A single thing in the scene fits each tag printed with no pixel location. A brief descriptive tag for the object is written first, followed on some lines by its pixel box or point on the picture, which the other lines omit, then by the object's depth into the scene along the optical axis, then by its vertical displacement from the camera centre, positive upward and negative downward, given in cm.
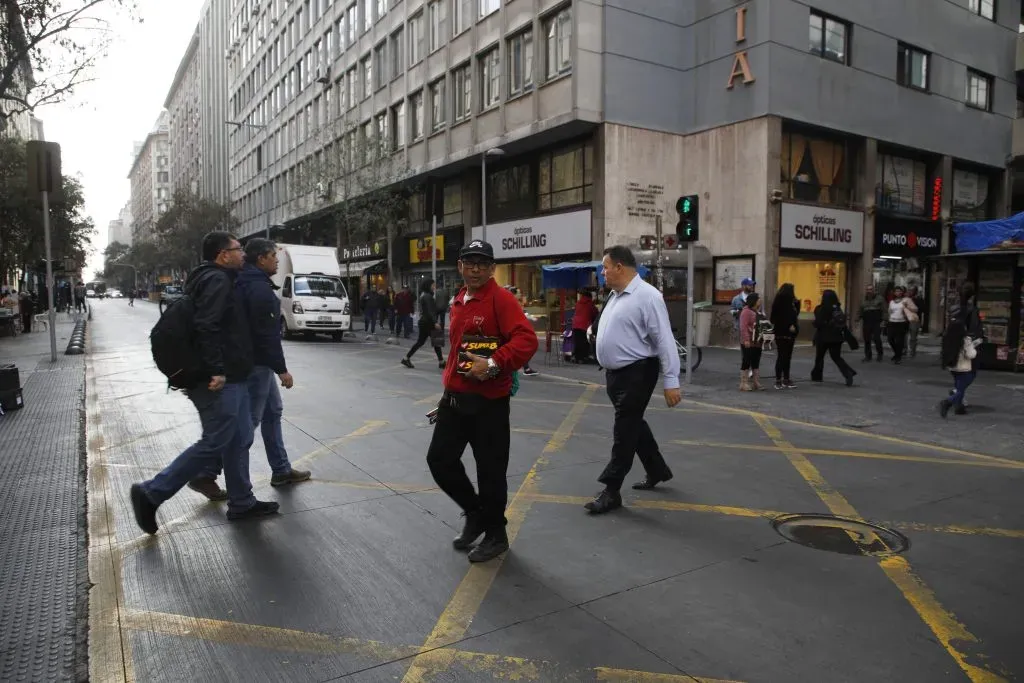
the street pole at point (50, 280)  1311 +25
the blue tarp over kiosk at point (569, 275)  1647 +38
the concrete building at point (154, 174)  11688 +2060
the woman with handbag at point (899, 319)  1547 -64
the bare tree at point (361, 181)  2798 +460
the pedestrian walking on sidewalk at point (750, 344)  1084 -85
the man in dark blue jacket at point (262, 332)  483 -28
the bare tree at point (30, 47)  1334 +499
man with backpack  422 -47
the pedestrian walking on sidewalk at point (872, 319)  1598 -67
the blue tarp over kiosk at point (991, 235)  1287 +104
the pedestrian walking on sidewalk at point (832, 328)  1156 -63
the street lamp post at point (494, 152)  2205 +441
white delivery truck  2089 -7
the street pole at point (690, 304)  1186 -23
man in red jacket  375 -55
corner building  2039 +523
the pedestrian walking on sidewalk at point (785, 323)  1123 -53
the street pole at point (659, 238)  1322 +101
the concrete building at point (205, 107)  6881 +2092
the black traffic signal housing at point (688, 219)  1188 +123
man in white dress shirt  479 -46
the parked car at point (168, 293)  4965 -6
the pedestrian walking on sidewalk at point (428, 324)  1407 -65
